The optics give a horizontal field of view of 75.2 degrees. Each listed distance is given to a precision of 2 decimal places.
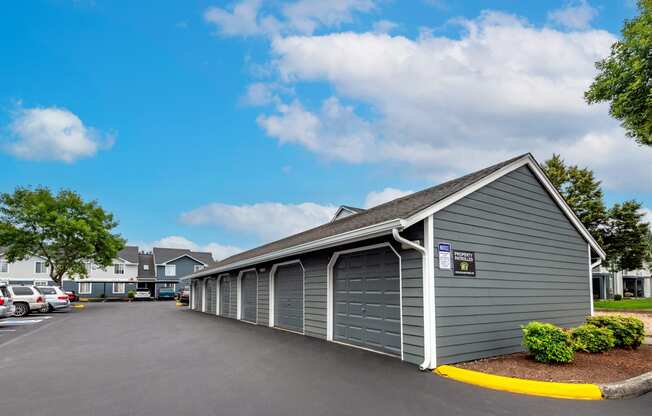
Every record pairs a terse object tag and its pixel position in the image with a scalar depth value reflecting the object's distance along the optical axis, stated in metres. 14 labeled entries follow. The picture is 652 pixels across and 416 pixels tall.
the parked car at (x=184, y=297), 39.08
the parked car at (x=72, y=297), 43.55
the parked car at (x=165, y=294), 52.97
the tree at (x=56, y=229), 32.16
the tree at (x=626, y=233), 33.69
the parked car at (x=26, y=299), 23.58
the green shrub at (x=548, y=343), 7.51
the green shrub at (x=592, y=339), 8.68
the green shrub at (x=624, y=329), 9.41
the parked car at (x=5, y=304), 17.27
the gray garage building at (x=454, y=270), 8.16
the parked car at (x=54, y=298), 27.19
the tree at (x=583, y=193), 32.94
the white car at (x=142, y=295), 51.09
